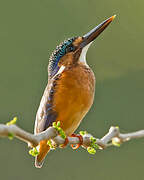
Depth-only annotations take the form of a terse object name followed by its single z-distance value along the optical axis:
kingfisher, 3.11
